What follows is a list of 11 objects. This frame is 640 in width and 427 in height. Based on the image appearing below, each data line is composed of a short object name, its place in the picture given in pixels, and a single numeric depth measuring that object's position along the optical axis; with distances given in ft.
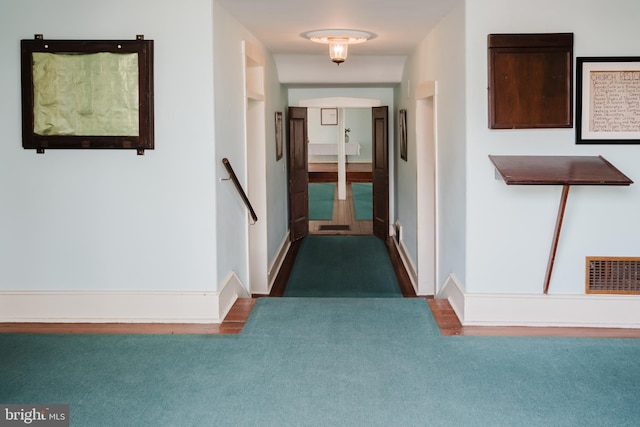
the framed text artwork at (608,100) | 14.08
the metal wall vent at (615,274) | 14.44
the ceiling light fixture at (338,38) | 19.43
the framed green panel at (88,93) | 14.21
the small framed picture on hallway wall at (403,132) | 26.58
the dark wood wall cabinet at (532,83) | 13.98
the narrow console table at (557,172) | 12.78
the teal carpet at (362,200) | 40.39
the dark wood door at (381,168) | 32.76
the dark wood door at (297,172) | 32.14
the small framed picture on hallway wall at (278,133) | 27.02
